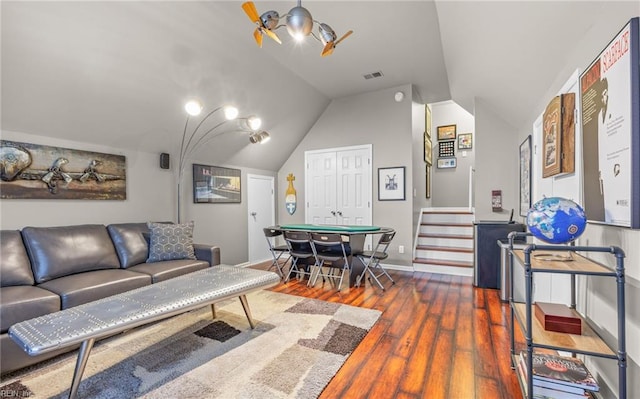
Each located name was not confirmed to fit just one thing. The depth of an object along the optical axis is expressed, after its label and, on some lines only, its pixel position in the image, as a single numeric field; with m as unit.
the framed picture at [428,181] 6.61
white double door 5.41
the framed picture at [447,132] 7.46
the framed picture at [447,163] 7.44
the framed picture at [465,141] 7.25
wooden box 1.49
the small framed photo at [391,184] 5.04
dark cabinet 3.84
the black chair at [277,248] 4.45
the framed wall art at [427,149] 6.15
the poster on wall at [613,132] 1.19
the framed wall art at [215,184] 4.60
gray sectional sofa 2.07
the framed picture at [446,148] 7.46
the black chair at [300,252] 4.01
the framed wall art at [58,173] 2.75
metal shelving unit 1.20
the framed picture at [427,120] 6.27
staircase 4.73
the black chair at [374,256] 3.95
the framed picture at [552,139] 2.10
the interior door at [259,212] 5.61
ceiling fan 2.12
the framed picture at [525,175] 3.33
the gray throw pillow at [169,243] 3.35
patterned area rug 1.83
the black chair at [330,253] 3.70
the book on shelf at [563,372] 1.41
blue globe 1.32
